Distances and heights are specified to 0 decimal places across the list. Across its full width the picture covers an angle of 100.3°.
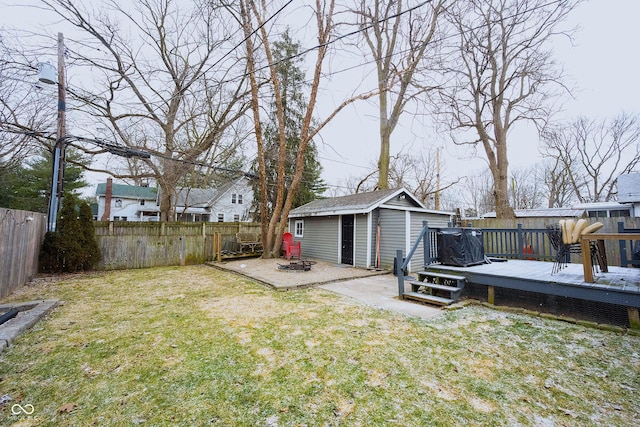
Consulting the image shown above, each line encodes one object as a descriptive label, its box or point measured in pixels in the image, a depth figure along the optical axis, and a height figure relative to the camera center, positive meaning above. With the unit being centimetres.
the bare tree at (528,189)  2845 +487
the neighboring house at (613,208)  1160 +147
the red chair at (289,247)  1098 -71
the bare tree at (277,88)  975 +565
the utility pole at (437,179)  1936 +381
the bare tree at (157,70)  1006 +669
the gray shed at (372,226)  923 +19
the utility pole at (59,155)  771 +221
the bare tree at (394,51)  799 +617
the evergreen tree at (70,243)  773 -42
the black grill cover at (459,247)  565 -33
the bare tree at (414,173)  2292 +516
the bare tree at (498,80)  801 +615
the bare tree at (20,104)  858 +449
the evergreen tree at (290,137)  1606 +613
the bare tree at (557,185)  2397 +445
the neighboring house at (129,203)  2755 +272
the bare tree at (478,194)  3055 +454
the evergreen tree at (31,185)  1661 +287
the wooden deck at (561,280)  377 -76
